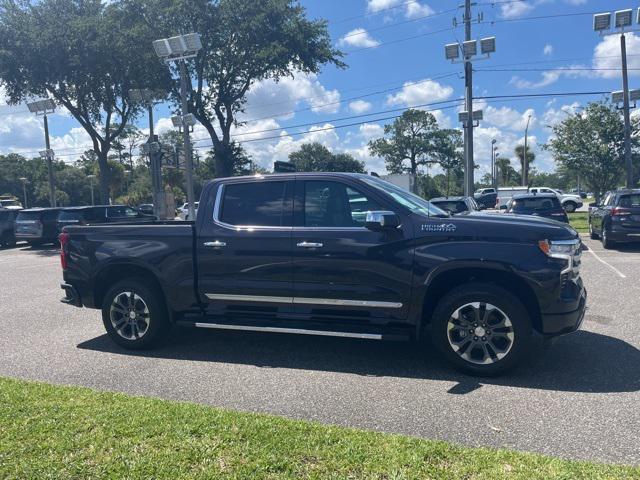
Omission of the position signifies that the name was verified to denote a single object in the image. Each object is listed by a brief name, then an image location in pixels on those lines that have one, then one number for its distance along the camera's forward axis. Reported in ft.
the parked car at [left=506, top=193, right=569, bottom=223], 49.93
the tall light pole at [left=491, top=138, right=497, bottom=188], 221.46
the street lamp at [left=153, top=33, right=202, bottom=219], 63.98
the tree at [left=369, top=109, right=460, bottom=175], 258.57
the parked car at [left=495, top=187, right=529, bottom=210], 127.65
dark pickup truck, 15.17
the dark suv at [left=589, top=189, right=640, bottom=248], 43.50
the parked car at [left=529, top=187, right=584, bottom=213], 117.18
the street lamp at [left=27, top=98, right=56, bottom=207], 85.49
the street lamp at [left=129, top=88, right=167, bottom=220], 81.97
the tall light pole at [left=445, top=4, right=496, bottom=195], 73.41
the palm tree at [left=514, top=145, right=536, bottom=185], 240.28
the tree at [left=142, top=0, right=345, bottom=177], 85.56
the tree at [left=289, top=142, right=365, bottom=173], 321.93
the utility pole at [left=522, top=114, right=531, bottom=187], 166.05
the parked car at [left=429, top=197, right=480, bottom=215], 43.11
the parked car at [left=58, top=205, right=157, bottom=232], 64.48
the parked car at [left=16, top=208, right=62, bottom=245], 66.18
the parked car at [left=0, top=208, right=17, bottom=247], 71.46
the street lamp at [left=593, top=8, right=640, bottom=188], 68.03
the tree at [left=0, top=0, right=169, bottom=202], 77.46
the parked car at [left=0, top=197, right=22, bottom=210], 200.78
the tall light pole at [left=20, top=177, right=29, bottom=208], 249.55
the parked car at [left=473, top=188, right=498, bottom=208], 137.59
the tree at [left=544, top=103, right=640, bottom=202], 82.12
